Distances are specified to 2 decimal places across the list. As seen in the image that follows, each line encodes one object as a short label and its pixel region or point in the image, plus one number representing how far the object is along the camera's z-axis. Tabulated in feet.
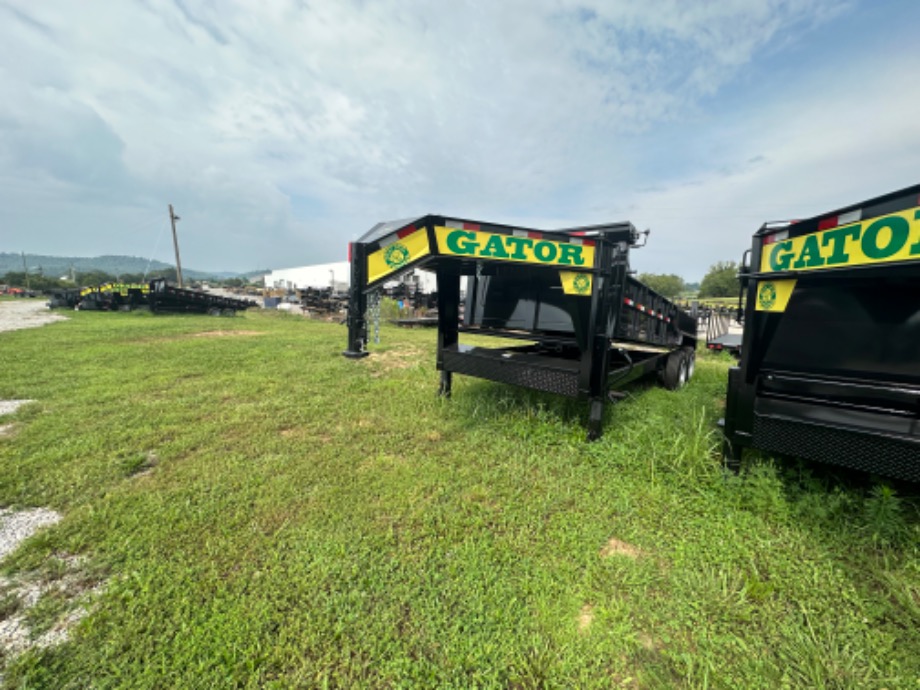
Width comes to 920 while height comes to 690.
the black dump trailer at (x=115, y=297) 62.03
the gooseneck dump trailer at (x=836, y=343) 7.54
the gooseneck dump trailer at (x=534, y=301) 10.71
